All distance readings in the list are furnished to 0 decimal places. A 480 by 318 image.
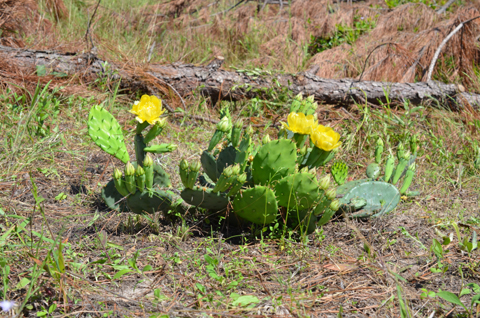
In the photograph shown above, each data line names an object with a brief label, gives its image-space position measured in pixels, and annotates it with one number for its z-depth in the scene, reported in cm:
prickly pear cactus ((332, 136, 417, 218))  490
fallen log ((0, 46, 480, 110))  560
